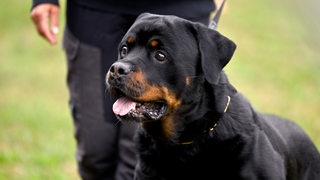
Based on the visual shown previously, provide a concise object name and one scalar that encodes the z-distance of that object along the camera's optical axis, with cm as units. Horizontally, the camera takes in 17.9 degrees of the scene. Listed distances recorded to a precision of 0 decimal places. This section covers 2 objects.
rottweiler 567
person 692
